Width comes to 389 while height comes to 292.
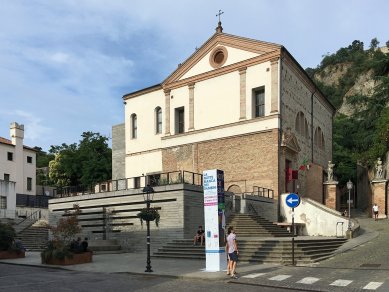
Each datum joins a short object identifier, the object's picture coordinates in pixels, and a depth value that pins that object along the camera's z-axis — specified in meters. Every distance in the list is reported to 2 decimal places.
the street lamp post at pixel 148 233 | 17.40
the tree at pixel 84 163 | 53.75
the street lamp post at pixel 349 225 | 27.44
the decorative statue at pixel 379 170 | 40.53
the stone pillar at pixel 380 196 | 39.56
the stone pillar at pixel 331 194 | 40.59
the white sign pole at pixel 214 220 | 17.59
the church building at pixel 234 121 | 33.62
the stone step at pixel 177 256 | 21.98
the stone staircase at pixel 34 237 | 33.76
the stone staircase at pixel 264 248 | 19.97
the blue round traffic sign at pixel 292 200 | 18.41
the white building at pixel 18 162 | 55.16
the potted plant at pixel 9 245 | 25.39
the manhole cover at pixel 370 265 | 17.65
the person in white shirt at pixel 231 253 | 15.84
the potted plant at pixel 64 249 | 21.16
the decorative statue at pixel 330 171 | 40.55
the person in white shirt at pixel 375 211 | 37.97
